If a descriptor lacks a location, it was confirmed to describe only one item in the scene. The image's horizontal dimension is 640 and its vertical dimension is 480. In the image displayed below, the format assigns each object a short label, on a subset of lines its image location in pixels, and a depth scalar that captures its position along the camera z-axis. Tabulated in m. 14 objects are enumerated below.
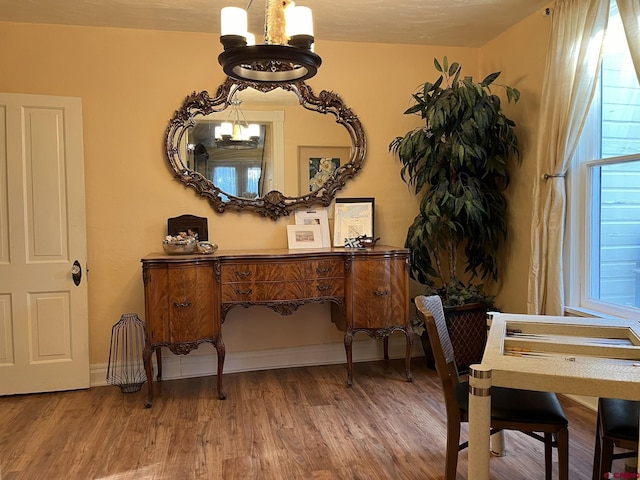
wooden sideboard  3.14
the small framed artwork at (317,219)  3.84
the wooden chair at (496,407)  1.82
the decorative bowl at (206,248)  3.35
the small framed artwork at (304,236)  3.78
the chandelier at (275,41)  1.86
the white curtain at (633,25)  2.42
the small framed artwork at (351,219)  3.87
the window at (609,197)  2.75
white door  3.29
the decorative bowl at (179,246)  3.31
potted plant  3.40
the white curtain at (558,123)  2.81
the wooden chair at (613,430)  1.65
